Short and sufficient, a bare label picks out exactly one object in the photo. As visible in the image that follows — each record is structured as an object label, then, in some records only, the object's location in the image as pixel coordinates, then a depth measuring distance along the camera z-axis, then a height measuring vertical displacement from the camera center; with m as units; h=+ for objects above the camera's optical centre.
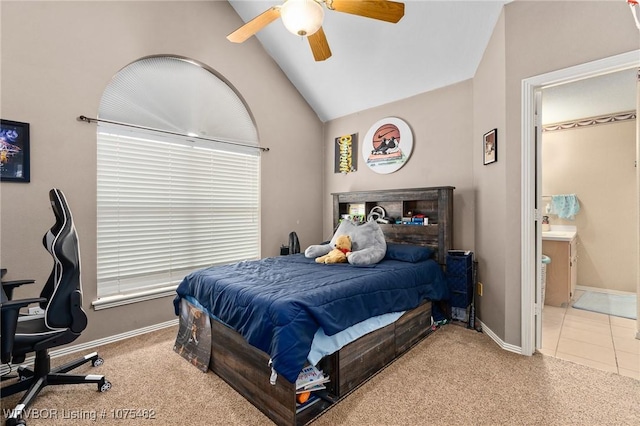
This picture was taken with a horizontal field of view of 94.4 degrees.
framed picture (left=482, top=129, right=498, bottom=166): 2.69 +0.65
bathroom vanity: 3.61 -0.66
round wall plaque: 3.80 +0.94
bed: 1.67 -0.69
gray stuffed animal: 2.85 -0.31
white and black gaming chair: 1.73 -0.68
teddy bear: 2.93 -0.37
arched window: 2.81 +0.40
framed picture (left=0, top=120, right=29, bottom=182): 2.25 +0.49
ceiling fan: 1.79 +1.38
